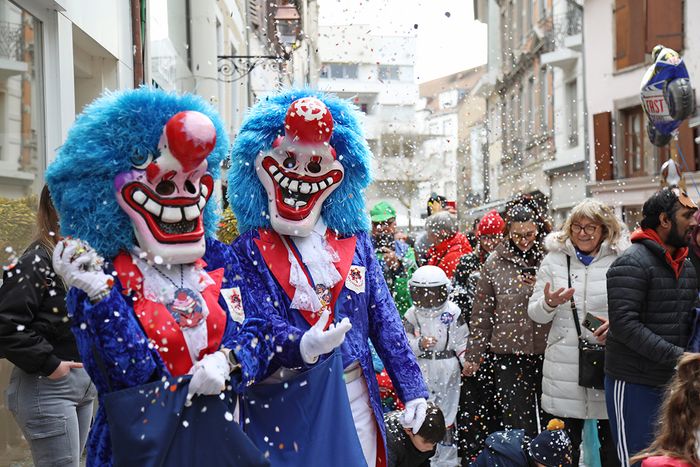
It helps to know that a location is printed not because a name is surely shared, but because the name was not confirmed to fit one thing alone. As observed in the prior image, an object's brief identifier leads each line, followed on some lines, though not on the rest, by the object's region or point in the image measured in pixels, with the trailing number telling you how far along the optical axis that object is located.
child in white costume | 6.53
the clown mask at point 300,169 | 3.83
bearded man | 4.89
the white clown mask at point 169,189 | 3.22
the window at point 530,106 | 26.10
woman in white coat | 5.66
